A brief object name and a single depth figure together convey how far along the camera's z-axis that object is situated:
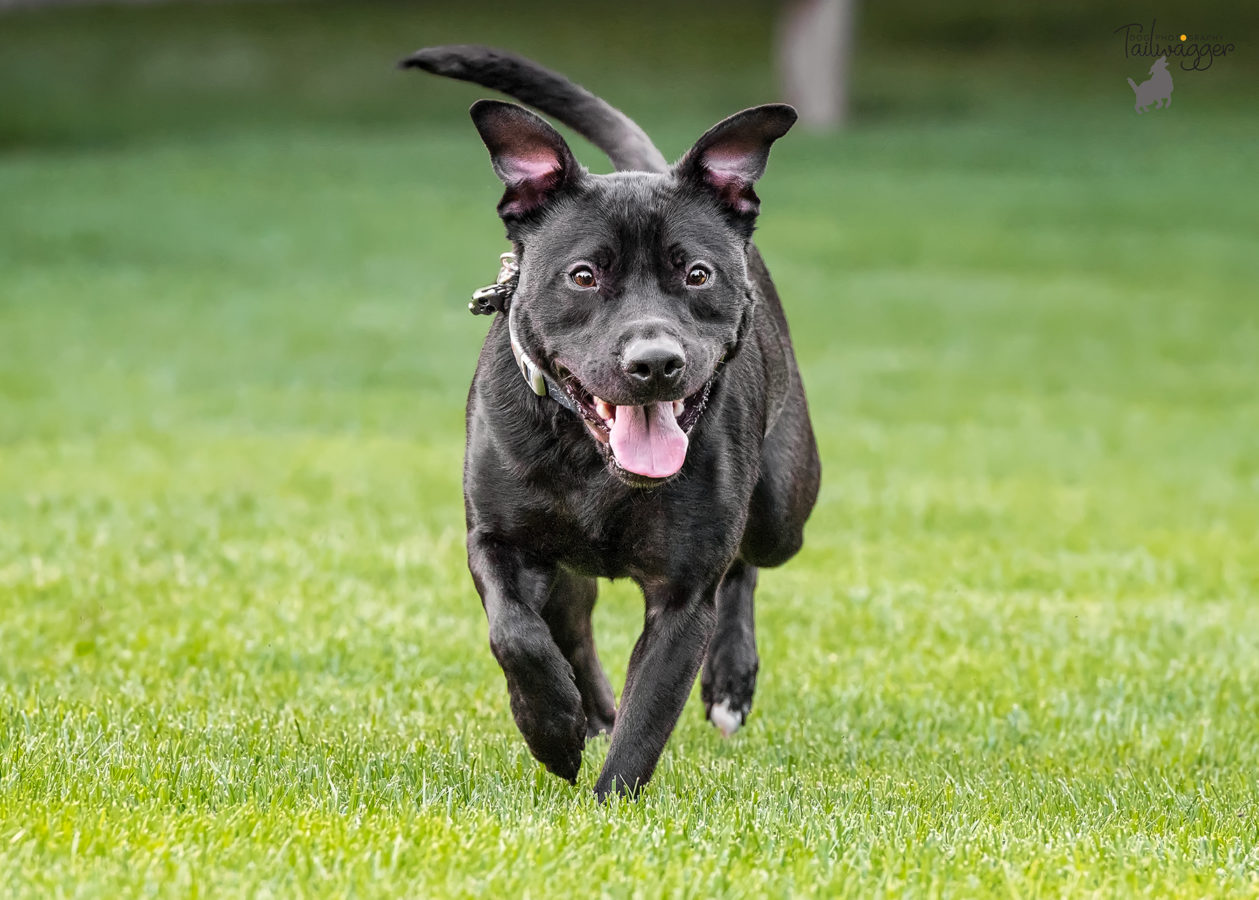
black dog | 8.73
